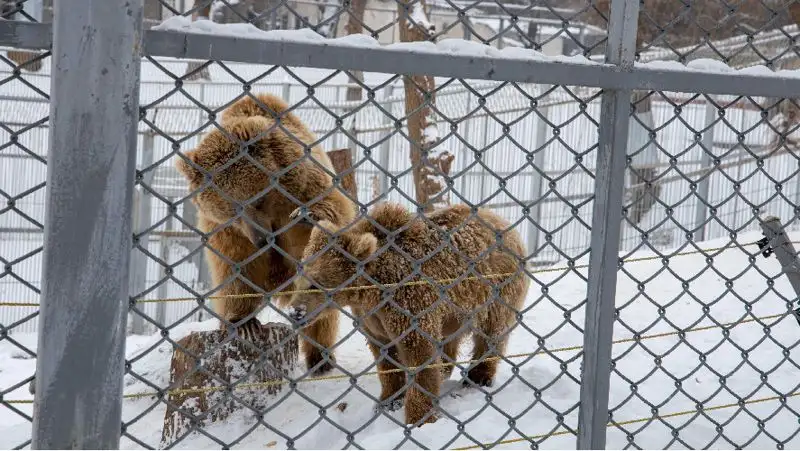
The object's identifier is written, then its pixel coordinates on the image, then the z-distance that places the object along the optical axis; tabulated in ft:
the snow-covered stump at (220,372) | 17.22
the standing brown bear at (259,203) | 16.99
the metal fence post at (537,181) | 37.11
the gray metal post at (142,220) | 31.45
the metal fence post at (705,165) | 34.37
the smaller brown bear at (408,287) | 15.71
